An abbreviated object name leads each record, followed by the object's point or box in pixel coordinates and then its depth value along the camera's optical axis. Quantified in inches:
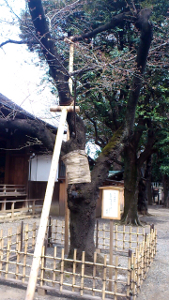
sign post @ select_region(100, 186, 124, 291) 169.0
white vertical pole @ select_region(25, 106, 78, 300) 117.3
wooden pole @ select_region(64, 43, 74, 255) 207.8
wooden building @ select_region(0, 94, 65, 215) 466.9
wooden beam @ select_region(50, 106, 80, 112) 170.6
